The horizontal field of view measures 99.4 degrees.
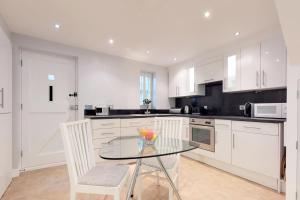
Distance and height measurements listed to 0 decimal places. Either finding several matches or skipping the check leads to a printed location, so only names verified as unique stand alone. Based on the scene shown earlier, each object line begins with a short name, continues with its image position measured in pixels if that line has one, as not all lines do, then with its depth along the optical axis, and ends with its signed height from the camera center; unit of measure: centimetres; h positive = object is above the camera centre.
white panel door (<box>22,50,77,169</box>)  221 -9
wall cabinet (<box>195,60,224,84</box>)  252 +58
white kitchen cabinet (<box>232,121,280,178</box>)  167 -68
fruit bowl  126 -36
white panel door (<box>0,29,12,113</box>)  157 +34
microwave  176 -14
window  346 +35
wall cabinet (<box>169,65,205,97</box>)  300 +43
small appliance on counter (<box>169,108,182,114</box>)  332 -29
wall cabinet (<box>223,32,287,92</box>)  184 +54
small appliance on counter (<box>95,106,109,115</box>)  269 -23
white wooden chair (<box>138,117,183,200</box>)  136 -49
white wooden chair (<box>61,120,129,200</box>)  102 -67
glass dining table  103 -46
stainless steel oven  230 -63
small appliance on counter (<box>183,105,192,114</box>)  319 -24
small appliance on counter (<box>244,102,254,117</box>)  213 -15
